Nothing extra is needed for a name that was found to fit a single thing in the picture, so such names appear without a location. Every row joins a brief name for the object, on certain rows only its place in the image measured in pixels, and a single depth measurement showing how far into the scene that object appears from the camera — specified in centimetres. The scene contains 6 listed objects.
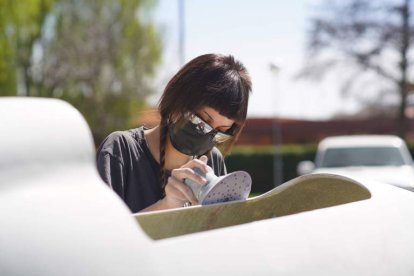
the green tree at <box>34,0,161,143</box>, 2825
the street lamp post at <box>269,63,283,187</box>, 2166
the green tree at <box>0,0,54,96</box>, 2757
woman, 258
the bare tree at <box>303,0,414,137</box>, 2559
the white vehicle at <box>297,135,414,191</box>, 1070
